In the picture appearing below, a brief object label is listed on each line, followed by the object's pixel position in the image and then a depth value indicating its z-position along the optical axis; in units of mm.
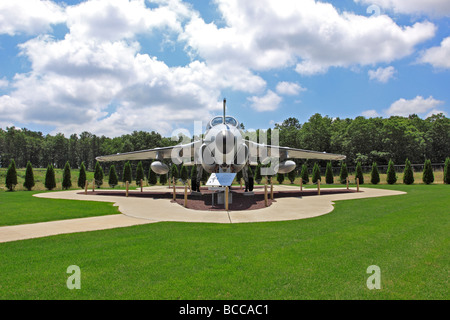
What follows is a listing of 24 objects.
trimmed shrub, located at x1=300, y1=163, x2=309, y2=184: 33500
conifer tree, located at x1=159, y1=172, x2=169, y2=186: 35375
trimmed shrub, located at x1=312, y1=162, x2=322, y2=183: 32625
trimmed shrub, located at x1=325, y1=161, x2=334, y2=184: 32594
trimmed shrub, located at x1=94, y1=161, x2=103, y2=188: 28338
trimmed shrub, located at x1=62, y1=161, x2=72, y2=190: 25933
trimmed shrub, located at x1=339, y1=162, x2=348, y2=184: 31938
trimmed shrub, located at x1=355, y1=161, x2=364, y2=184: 30034
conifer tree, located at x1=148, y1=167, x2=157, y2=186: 34278
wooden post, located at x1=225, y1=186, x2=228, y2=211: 11431
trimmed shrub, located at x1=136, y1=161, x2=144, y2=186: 32156
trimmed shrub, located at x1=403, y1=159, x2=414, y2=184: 28219
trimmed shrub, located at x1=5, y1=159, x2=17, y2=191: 23547
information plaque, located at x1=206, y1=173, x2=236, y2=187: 11549
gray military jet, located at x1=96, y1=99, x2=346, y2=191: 13094
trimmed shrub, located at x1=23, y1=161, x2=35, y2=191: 24356
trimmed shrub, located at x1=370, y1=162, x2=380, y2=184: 29953
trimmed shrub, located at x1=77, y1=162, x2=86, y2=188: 26316
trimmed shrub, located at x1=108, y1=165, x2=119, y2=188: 29575
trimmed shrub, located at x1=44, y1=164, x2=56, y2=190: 25173
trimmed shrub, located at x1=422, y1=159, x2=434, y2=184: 27522
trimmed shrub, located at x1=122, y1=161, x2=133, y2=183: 31353
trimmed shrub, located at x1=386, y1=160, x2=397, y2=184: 29328
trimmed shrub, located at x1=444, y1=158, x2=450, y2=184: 27073
